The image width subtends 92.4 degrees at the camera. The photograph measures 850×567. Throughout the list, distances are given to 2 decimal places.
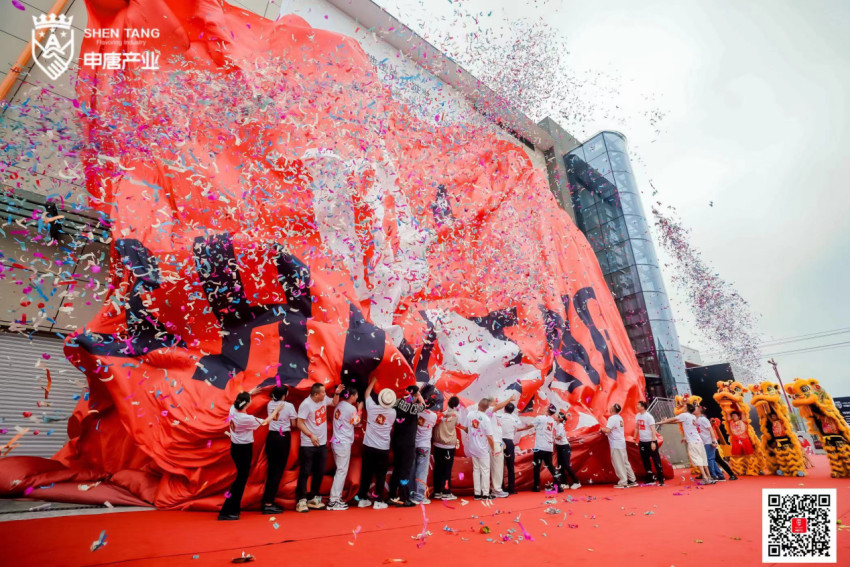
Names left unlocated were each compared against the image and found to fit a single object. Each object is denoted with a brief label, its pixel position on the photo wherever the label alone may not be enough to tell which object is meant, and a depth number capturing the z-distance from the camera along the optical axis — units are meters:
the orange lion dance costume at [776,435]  7.38
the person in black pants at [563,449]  6.36
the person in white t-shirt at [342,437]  4.29
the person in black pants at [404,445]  4.63
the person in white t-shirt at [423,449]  4.91
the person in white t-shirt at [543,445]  6.14
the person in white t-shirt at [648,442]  6.73
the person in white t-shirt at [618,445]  6.68
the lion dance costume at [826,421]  6.75
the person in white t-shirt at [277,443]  3.97
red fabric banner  4.30
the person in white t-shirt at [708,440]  7.21
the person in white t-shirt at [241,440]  3.70
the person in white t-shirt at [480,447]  5.28
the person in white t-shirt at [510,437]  5.93
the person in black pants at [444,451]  5.14
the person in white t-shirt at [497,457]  5.58
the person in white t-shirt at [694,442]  6.75
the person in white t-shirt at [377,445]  4.52
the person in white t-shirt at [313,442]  4.19
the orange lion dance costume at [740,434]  7.86
